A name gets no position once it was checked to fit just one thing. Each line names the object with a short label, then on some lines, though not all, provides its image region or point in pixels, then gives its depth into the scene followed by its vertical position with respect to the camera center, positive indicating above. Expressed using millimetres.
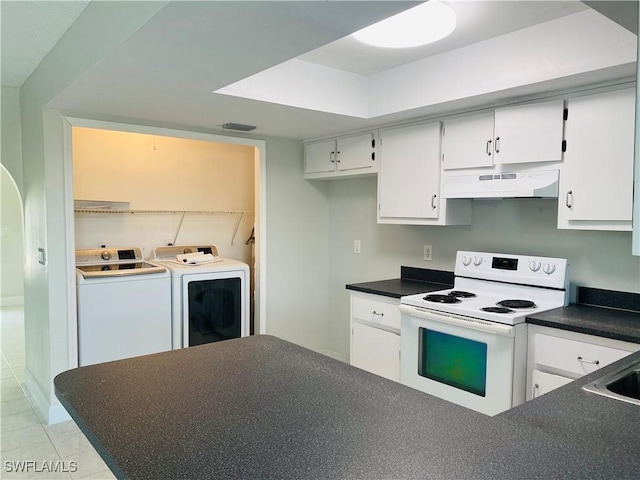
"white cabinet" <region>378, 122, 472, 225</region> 2941 +252
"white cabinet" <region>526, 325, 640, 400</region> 2029 -624
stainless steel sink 1320 -489
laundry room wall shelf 3777 +40
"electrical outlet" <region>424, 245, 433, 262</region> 3406 -255
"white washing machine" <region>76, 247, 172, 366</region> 3064 -658
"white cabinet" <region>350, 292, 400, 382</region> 2980 -780
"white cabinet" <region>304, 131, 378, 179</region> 3391 +481
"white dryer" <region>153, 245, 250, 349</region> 3473 -634
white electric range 2285 -577
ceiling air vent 3248 +650
